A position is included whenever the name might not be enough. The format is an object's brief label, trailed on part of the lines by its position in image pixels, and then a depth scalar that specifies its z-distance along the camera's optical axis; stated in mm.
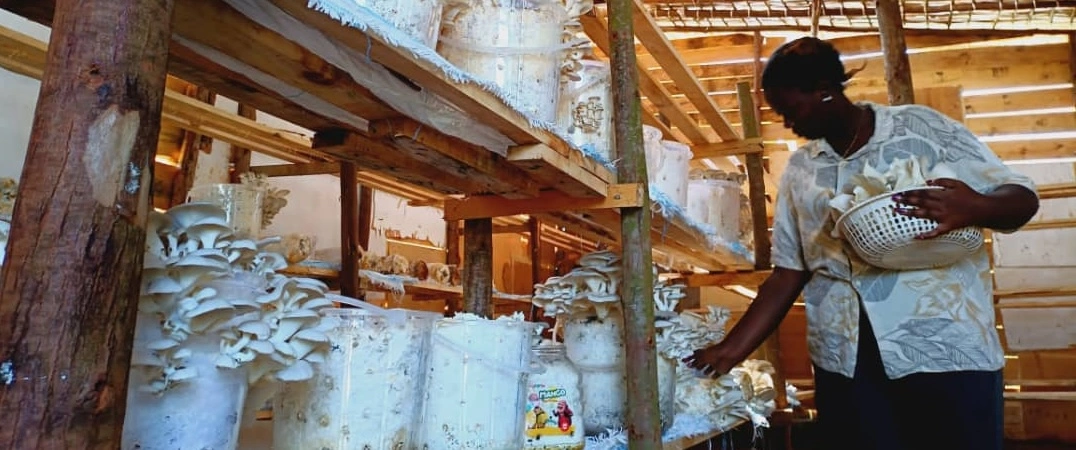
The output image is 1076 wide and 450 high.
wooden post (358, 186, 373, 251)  4270
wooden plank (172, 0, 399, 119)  810
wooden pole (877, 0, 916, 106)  3109
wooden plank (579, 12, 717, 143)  2172
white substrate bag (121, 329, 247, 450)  751
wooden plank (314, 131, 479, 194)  1263
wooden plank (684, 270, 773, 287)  3186
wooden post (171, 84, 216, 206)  3346
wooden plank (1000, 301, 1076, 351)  4184
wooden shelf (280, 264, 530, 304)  2818
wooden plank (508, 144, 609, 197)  1329
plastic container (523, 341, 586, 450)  1490
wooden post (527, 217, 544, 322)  4562
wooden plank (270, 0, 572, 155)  847
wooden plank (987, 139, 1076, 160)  4863
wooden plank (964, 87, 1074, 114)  4969
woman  1328
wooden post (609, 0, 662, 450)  1590
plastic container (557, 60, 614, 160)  1792
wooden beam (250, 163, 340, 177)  3311
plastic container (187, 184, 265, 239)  2160
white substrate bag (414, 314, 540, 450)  1142
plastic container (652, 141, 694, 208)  2346
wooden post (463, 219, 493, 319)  1943
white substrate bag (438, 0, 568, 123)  1311
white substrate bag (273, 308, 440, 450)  976
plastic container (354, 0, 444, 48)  991
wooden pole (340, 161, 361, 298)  2871
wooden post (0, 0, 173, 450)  516
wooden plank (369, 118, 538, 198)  1183
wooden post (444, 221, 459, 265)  5277
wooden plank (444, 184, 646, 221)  1648
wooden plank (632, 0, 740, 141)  2180
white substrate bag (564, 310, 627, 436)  1777
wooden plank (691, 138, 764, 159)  3398
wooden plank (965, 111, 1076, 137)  4941
